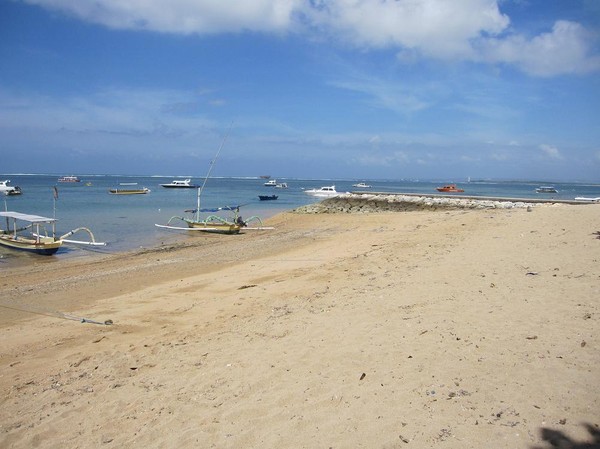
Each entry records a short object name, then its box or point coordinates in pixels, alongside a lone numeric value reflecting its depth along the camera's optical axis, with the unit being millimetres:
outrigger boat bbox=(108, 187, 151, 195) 66188
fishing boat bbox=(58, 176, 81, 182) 116550
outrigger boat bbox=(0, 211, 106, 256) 18044
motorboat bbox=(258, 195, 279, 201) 57250
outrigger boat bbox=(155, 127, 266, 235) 23875
